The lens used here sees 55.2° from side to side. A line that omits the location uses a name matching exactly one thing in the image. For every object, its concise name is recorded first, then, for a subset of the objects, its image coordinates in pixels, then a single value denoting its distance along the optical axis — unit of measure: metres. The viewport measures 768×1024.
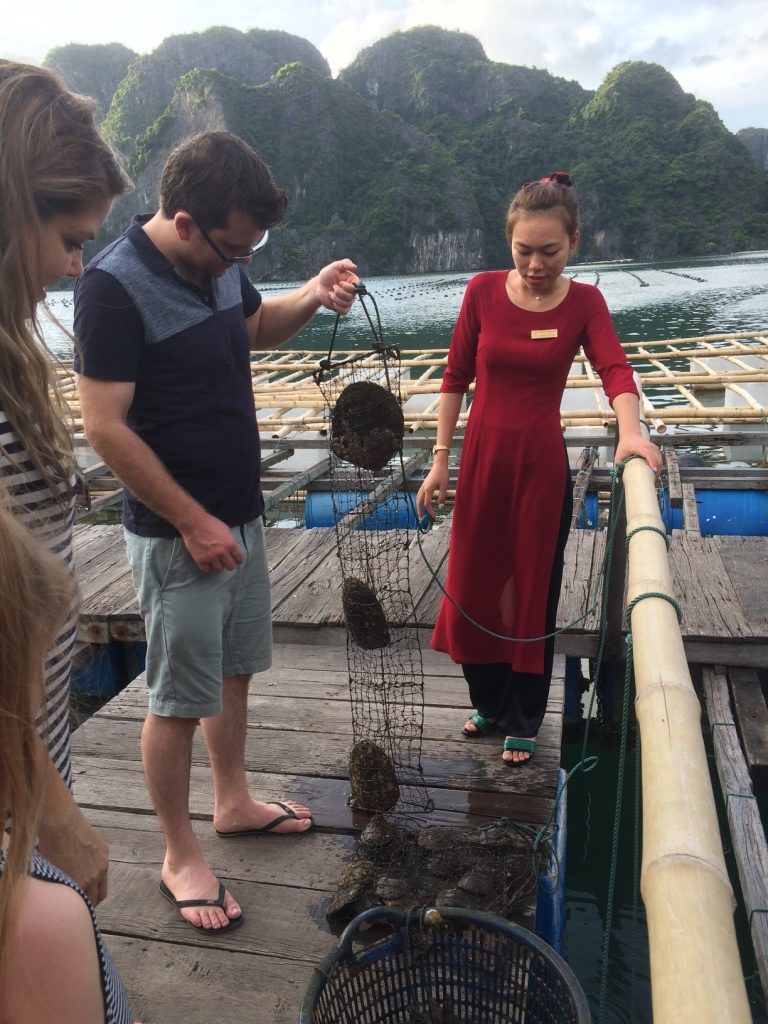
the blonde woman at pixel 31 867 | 0.88
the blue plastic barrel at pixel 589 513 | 7.33
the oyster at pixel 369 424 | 2.41
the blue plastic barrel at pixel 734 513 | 7.42
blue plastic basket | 1.83
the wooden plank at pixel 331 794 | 2.78
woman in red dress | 2.58
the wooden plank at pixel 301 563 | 4.96
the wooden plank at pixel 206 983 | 2.05
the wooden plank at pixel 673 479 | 7.14
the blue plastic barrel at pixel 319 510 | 8.55
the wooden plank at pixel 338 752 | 2.98
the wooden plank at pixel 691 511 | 6.22
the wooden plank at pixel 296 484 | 7.45
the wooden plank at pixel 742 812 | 2.75
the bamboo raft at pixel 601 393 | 9.69
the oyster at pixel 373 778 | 2.74
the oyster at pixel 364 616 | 2.66
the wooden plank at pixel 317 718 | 3.33
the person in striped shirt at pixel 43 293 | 1.36
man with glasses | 1.94
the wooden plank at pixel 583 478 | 7.12
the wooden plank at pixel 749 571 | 4.32
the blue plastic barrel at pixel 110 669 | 5.49
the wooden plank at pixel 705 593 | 4.11
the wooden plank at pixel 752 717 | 3.67
